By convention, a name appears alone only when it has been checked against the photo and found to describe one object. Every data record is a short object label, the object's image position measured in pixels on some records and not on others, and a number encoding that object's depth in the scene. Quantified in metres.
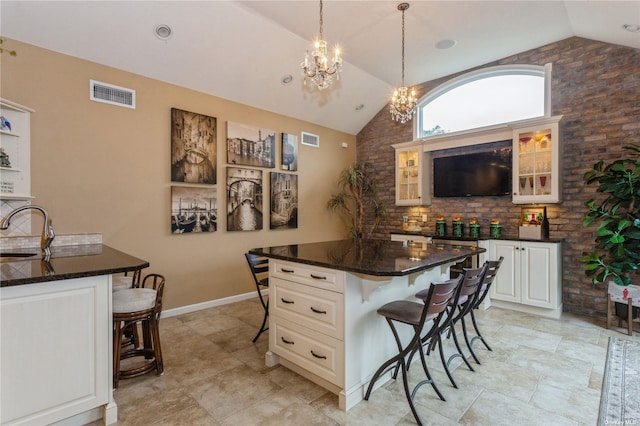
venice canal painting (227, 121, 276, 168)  4.52
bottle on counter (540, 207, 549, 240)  4.20
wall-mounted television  4.66
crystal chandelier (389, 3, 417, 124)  3.67
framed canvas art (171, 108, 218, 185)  3.96
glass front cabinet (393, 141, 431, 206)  5.49
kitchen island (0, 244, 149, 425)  1.62
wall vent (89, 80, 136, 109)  3.38
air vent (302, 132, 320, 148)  5.62
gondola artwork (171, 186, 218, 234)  3.98
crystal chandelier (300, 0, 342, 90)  2.69
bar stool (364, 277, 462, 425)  1.91
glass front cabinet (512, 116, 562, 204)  4.03
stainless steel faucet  2.43
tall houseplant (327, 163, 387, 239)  6.12
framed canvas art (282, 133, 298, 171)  5.23
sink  2.55
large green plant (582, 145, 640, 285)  3.30
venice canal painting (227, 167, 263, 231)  4.53
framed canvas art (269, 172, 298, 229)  5.11
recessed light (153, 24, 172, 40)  3.31
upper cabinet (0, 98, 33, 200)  2.80
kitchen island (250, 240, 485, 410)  2.10
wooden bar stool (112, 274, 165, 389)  2.21
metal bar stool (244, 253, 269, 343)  3.08
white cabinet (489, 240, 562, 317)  3.89
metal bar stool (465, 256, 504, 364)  2.54
